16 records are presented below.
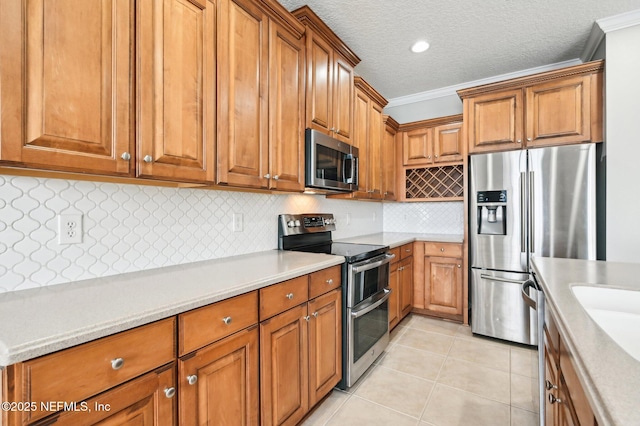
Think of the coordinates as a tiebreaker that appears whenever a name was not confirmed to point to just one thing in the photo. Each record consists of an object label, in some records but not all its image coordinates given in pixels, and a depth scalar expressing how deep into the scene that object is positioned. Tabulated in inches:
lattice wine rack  145.3
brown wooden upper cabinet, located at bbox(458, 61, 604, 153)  98.3
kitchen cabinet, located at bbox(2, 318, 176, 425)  27.9
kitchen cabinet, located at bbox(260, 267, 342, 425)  55.0
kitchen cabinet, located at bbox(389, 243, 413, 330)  111.8
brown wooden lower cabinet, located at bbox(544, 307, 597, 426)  27.0
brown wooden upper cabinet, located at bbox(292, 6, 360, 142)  82.1
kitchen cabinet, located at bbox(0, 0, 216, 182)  36.0
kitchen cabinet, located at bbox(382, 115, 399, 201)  135.3
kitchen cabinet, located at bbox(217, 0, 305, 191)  60.2
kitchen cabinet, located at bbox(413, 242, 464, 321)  124.3
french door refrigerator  97.2
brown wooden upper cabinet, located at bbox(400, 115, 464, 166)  136.1
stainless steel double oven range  77.6
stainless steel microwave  80.7
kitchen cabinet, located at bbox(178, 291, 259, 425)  41.3
